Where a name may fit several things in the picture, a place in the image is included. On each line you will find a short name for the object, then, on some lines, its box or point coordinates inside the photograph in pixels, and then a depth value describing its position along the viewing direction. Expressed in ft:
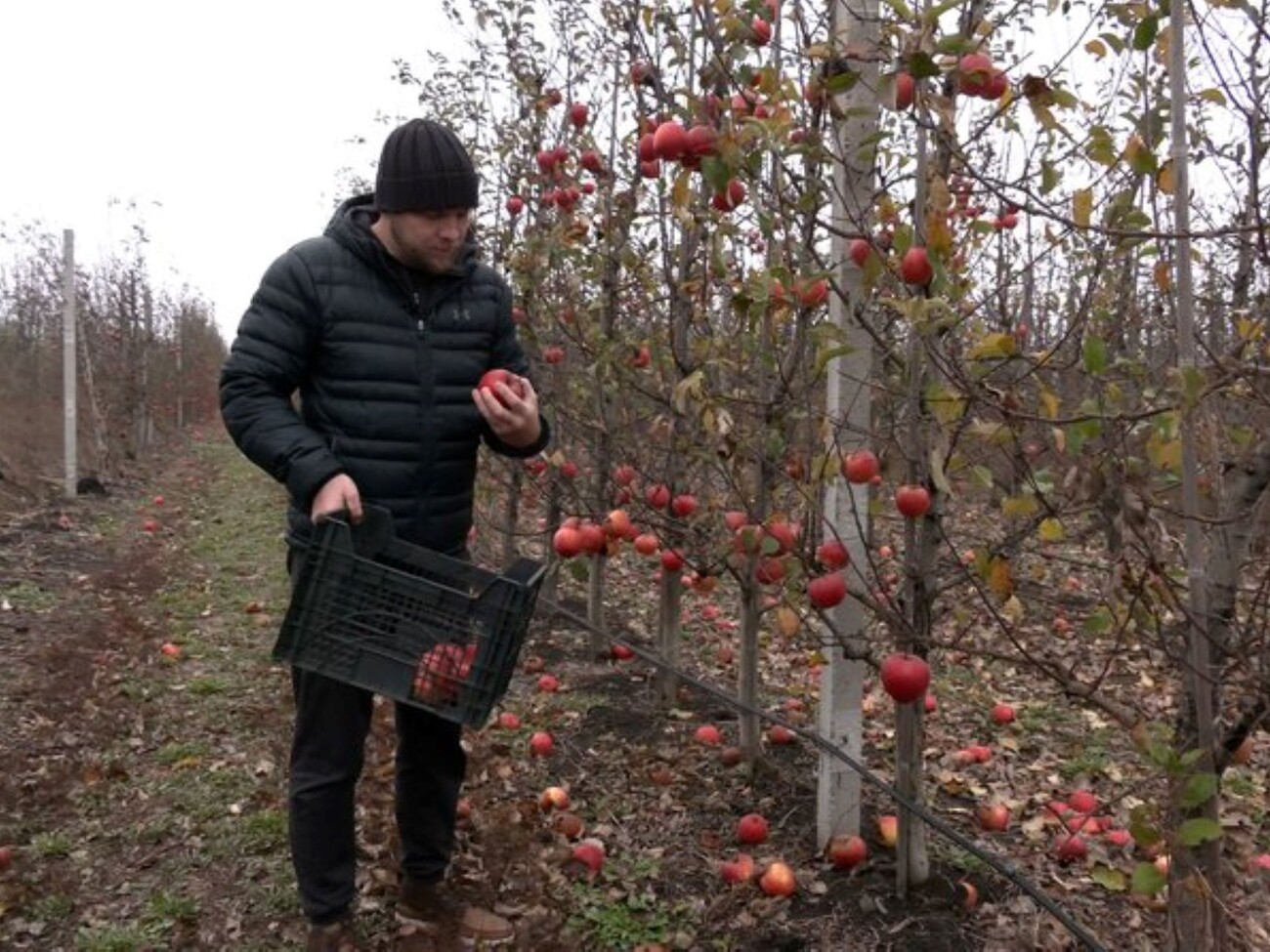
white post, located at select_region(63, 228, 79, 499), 38.81
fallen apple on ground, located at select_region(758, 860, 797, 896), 9.65
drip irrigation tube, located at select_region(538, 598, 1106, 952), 6.89
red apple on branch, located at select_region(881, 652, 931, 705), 7.82
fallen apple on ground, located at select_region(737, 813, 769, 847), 10.85
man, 8.00
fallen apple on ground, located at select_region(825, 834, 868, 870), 10.04
